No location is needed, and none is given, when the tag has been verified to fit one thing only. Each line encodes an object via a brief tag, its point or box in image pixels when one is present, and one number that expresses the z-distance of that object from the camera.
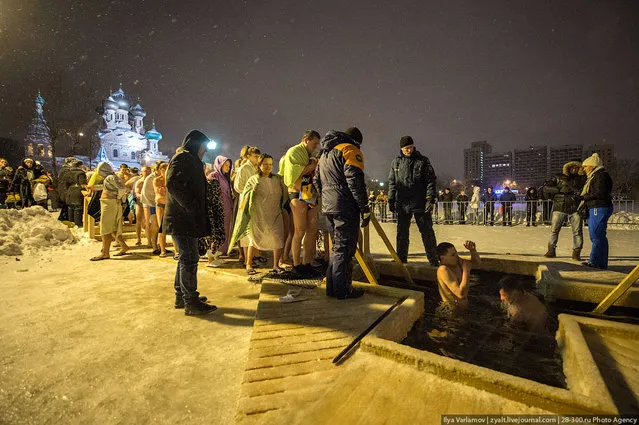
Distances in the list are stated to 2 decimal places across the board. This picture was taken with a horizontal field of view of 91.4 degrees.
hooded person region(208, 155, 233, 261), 6.11
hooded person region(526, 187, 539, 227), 13.17
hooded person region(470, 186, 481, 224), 14.88
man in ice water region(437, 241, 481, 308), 3.91
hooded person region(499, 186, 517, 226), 13.91
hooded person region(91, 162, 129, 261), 6.49
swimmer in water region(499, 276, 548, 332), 3.43
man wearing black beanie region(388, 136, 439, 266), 5.48
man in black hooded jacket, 3.58
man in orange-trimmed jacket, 3.45
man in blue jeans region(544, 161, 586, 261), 5.95
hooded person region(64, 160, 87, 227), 9.77
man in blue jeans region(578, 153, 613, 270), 5.14
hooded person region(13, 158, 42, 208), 12.23
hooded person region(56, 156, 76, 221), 9.84
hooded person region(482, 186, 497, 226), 14.21
